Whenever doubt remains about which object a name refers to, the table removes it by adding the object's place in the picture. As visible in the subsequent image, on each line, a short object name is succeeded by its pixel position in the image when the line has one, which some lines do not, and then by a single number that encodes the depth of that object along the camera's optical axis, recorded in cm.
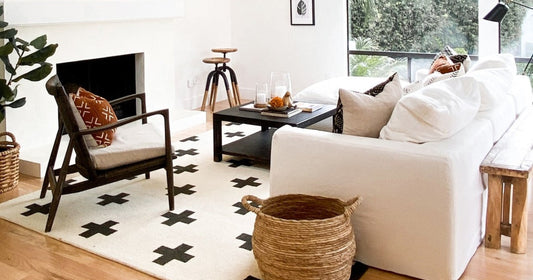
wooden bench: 308
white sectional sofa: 279
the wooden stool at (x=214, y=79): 687
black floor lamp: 507
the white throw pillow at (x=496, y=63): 414
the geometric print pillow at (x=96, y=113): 380
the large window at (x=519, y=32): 607
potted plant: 416
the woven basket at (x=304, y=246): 267
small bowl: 474
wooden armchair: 353
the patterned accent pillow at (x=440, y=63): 472
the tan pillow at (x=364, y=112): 312
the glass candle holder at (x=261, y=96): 496
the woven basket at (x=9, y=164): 430
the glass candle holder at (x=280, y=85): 491
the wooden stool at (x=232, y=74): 696
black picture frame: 716
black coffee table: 461
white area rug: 319
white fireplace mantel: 475
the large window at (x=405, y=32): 645
